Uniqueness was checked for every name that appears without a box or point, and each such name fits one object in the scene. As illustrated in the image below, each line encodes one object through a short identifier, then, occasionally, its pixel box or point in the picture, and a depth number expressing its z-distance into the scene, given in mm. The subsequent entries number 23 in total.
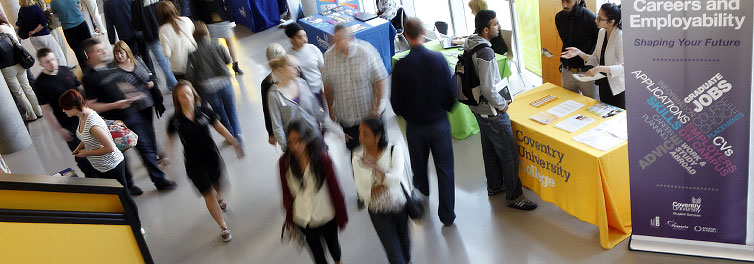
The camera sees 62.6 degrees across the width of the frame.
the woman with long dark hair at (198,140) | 4527
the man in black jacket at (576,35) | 4999
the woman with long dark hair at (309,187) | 3486
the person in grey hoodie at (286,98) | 4640
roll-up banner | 3438
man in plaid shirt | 4797
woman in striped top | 4703
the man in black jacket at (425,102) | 4172
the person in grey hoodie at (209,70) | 6004
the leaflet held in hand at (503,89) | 4457
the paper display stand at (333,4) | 10008
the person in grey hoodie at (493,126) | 4297
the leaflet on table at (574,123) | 4461
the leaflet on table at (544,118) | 4621
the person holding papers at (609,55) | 4617
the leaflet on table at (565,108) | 4719
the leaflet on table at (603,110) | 4566
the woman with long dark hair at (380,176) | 3514
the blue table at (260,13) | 11383
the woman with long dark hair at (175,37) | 6441
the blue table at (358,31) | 8102
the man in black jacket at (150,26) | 8070
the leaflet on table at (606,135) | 4195
